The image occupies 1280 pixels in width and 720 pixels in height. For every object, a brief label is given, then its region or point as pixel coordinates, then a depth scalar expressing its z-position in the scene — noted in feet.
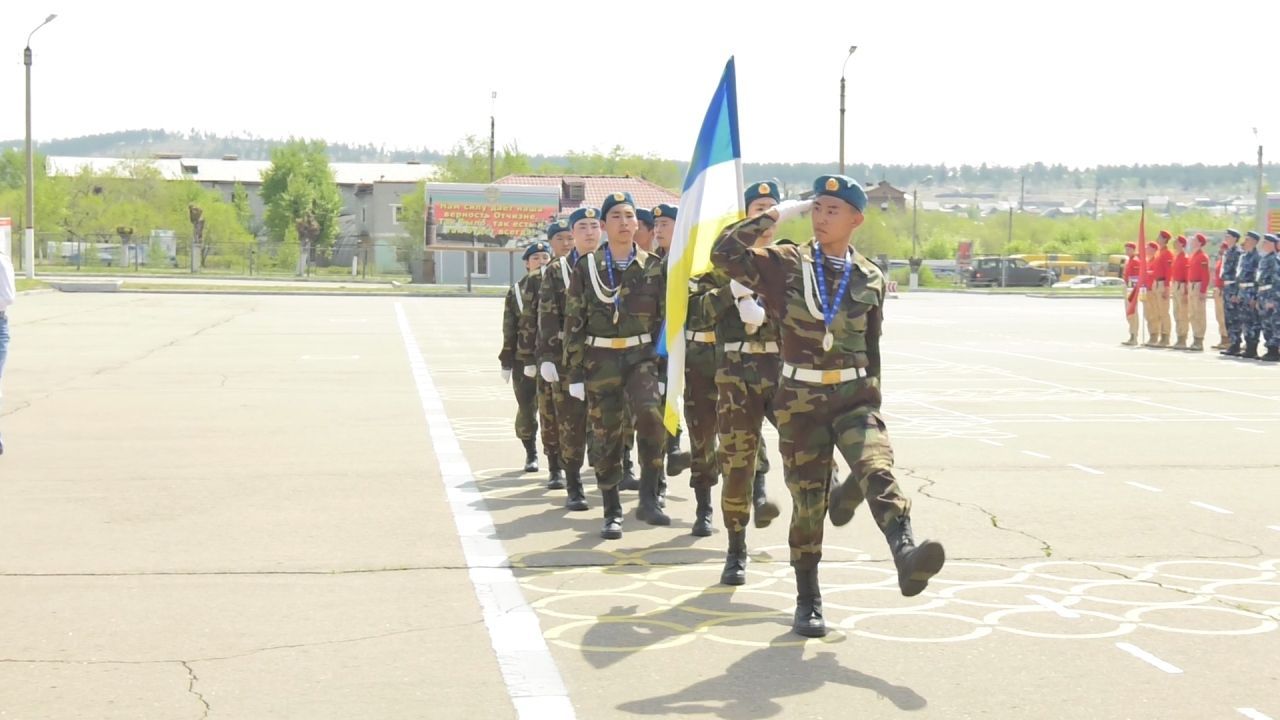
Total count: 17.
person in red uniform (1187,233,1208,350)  89.25
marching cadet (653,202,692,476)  30.68
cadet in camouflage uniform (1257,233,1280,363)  80.28
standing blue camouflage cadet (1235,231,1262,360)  82.79
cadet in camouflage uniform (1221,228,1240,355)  84.79
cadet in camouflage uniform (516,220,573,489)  34.30
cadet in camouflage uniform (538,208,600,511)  31.42
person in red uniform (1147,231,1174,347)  92.63
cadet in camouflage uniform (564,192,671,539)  29.07
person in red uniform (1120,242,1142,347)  94.79
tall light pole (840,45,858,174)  167.63
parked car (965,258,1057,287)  248.73
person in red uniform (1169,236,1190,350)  90.12
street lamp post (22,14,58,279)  169.37
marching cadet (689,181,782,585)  24.54
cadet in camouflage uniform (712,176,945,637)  21.34
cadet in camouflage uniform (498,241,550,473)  37.81
